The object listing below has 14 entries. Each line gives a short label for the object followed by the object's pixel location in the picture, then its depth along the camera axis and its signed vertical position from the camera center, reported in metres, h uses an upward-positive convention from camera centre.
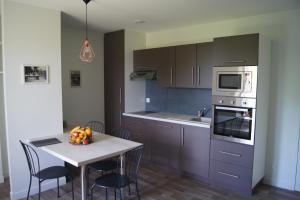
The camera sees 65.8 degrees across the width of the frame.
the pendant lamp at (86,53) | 2.67 +0.36
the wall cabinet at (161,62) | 4.02 +0.40
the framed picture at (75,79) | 4.39 +0.09
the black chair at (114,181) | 2.46 -1.07
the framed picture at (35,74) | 2.96 +0.12
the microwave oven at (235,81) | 2.91 +0.04
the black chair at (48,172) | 2.63 -1.05
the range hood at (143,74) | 4.25 +0.18
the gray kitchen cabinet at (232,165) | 3.03 -1.10
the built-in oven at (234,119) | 2.97 -0.46
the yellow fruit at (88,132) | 2.79 -0.58
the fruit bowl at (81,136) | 2.74 -0.62
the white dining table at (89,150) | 2.29 -0.72
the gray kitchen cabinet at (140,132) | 4.15 -0.88
